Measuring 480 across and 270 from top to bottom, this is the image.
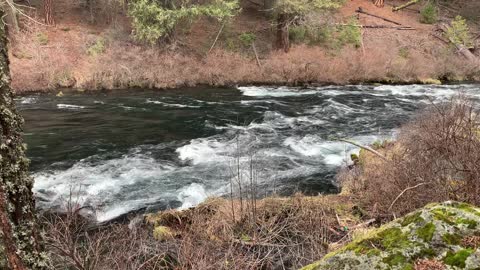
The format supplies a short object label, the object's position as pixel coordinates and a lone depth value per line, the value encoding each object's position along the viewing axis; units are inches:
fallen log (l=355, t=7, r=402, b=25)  1275.5
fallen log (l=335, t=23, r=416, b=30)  1194.9
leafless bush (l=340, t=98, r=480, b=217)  251.3
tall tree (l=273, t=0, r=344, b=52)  894.4
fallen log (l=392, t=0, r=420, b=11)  1364.4
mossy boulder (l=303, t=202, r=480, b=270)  83.4
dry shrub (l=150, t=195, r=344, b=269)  224.2
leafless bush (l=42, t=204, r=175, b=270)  198.8
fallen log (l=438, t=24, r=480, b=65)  1002.7
